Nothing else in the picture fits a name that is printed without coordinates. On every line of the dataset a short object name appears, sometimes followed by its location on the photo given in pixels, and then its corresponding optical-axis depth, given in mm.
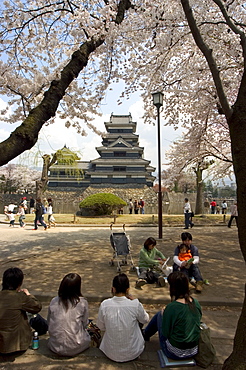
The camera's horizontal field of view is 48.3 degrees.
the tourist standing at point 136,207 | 29641
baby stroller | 6379
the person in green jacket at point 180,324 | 2545
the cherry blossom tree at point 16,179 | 52125
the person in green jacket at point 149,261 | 5160
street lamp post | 9414
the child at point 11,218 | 16344
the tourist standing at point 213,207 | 29684
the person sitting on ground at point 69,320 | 2689
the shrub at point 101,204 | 22312
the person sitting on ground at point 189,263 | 4815
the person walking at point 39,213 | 14048
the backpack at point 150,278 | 5152
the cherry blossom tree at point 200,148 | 14138
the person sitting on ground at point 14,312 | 2631
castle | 42906
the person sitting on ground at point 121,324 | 2615
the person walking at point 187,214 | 14023
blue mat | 2549
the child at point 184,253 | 4965
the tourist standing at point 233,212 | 14227
